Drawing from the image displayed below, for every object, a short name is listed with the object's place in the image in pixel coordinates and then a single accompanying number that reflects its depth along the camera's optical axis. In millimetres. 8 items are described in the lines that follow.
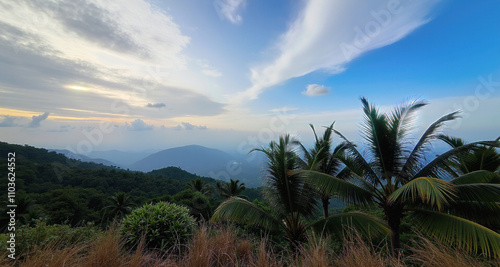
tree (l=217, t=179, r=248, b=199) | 30031
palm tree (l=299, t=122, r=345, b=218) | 11102
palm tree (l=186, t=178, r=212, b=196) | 34578
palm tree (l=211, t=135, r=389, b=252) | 6625
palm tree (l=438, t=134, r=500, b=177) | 8414
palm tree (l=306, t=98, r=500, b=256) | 4723
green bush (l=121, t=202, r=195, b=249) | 5688
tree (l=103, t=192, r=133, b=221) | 27859
